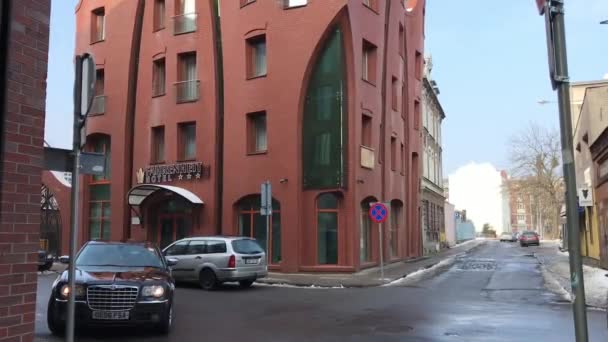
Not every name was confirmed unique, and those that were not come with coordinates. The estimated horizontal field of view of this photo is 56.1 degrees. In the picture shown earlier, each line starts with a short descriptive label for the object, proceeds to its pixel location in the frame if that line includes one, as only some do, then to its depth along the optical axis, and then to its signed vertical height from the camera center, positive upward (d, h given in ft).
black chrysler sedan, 29.78 -3.37
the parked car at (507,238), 266.42 -3.29
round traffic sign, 69.67 +2.29
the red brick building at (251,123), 78.12 +16.67
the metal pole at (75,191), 14.23 +1.09
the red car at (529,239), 191.11 -2.92
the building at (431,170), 140.97 +17.36
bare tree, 206.80 +20.31
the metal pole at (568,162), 13.32 +1.62
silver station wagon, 58.03 -2.85
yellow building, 79.51 +11.55
